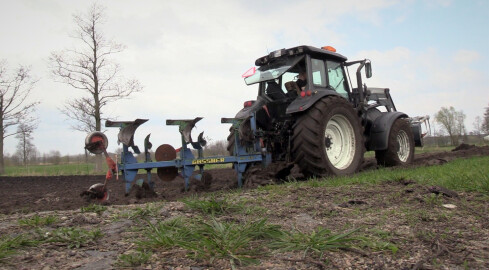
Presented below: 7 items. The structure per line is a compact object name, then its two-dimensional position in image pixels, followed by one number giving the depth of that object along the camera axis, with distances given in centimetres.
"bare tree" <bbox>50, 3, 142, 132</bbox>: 1545
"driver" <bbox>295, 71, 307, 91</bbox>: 673
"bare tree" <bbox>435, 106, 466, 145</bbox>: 5225
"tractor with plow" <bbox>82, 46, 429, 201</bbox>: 519
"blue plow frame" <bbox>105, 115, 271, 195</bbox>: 502
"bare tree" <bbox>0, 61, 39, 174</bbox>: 1828
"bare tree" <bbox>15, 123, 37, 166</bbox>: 3521
